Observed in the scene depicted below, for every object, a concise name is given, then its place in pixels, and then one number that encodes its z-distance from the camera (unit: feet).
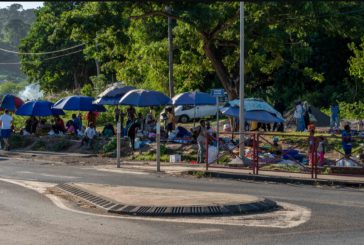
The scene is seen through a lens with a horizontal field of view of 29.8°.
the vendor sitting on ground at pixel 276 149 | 72.59
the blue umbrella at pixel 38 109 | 107.55
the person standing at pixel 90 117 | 107.24
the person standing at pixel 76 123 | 109.38
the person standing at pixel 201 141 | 75.36
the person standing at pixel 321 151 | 69.56
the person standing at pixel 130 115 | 100.22
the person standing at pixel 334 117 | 108.06
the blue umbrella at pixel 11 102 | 118.89
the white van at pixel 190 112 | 152.25
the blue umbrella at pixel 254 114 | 85.30
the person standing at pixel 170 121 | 97.00
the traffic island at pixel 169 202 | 40.45
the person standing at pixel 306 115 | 105.19
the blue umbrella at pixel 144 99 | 91.35
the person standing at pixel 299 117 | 104.08
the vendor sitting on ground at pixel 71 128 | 107.04
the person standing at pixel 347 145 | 66.05
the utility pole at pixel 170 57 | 104.27
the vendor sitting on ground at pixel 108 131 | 100.31
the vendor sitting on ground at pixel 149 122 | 100.07
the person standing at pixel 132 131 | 86.84
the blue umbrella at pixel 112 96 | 100.68
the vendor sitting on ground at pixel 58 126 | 106.01
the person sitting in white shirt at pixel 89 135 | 93.76
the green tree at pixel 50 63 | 222.28
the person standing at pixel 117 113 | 110.01
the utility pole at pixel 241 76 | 71.13
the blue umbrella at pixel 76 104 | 103.60
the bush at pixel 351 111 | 118.16
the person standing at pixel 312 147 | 61.46
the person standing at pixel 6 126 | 95.76
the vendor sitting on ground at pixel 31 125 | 109.29
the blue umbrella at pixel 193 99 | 94.96
